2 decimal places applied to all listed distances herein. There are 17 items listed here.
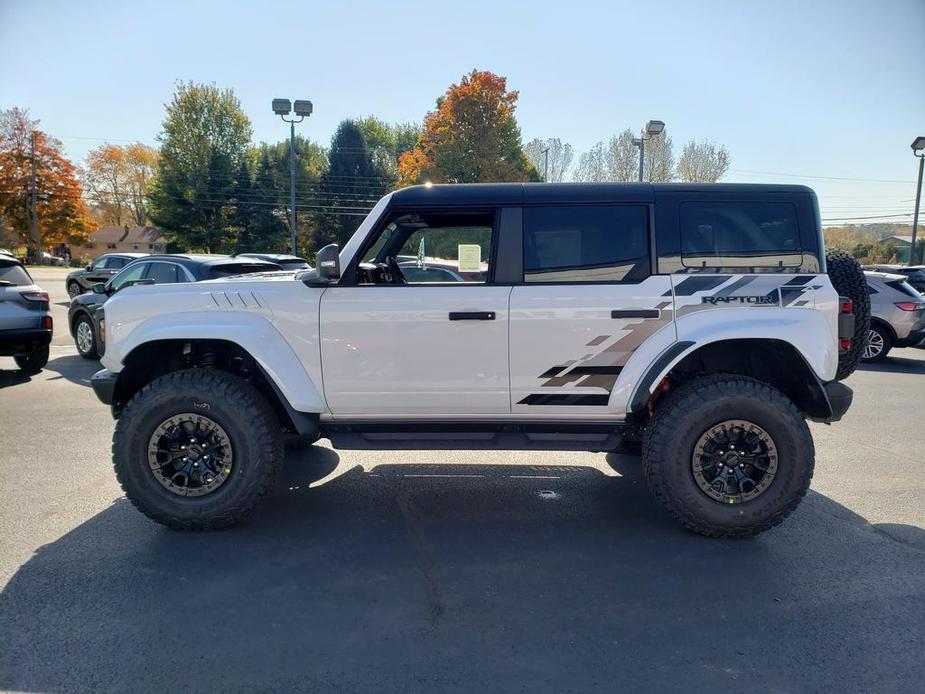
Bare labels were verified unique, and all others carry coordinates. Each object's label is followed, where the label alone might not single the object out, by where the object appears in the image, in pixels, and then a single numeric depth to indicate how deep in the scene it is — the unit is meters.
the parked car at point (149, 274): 9.15
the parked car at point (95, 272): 20.61
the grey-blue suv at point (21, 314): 8.77
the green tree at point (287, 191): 44.69
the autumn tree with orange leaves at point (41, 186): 56.30
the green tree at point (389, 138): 56.91
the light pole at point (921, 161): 24.20
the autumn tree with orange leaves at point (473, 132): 29.83
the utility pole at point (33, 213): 56.72
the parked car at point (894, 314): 11.27
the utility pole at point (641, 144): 19.58
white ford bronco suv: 4.01
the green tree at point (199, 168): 45.81
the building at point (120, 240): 79.88
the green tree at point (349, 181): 43.59
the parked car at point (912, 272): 15.02
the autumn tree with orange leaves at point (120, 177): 79.88
